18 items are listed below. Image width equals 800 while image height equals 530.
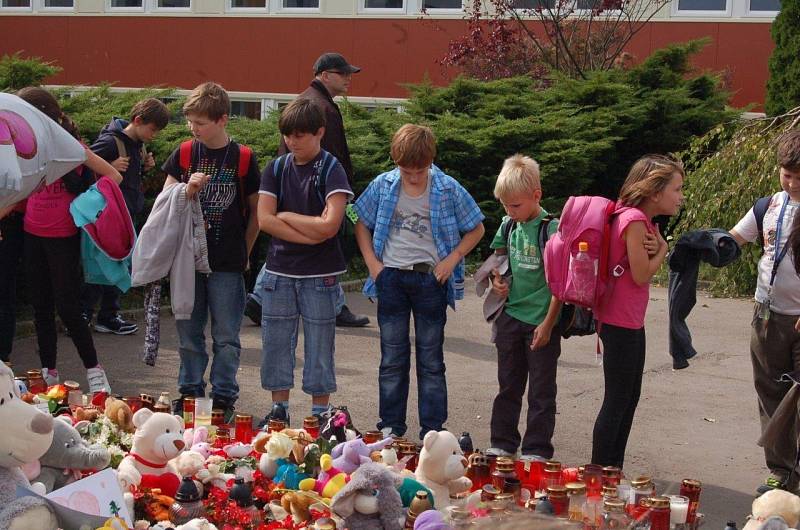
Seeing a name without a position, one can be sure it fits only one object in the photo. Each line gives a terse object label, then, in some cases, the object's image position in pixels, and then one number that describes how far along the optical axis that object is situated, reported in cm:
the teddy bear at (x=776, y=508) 396
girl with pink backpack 533
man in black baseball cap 823
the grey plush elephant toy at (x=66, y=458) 410
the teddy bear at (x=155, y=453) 448
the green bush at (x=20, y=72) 1235
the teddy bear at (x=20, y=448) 359
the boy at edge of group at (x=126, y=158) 772
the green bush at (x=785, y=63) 1544
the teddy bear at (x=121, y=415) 497
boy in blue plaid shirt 606
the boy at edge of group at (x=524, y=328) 573
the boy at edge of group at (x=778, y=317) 540
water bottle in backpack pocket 531
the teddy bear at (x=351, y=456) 458
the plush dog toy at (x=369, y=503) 393
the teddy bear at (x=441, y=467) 449
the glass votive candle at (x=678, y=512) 425
